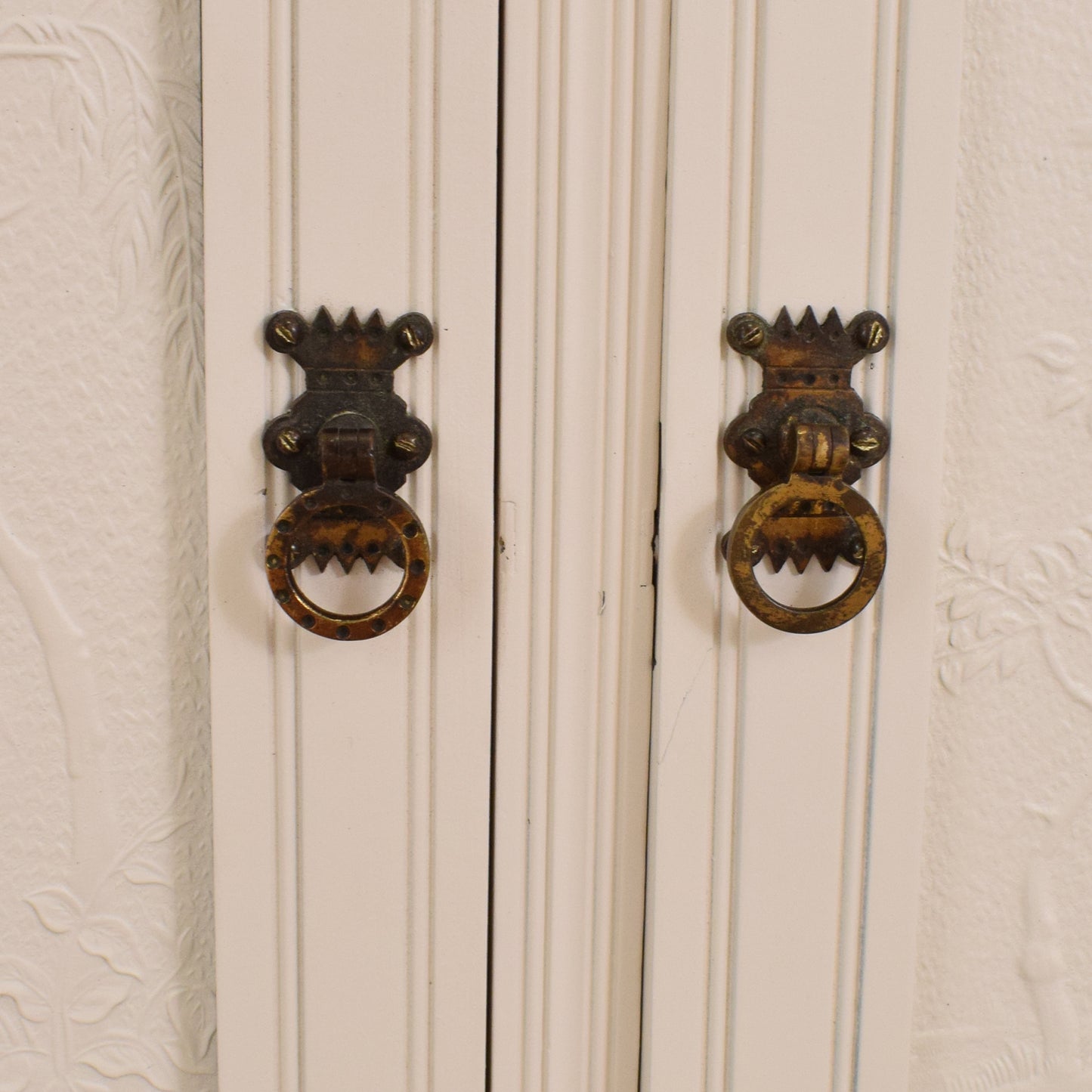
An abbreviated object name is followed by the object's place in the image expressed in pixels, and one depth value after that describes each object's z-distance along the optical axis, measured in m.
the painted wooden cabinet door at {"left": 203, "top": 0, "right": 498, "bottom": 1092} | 0.38
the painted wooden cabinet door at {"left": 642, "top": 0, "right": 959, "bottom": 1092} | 0.40
